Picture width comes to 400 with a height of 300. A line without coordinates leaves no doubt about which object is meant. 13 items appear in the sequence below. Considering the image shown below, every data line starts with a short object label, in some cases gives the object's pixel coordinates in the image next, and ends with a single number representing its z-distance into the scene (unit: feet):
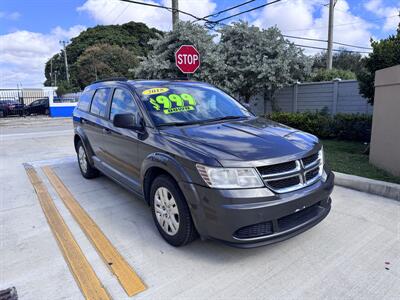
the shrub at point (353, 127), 25.75
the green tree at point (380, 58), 20.02
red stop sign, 23.72
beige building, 15.26
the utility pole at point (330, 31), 56.44
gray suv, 7.97
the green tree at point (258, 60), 34.14
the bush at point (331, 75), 44.42
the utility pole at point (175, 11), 37.78
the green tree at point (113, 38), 154.61
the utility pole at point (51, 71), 198.62
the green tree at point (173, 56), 34.45
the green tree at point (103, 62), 134.82
